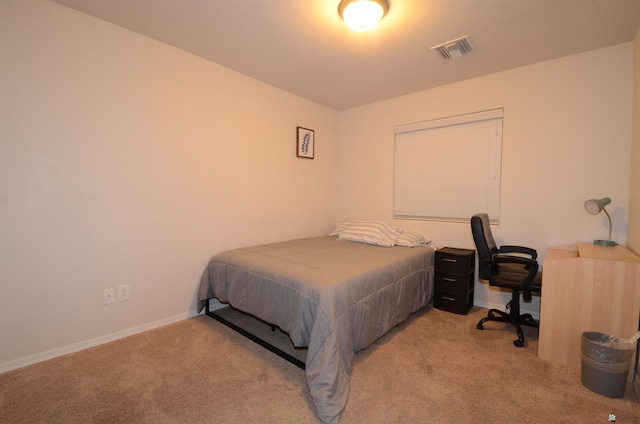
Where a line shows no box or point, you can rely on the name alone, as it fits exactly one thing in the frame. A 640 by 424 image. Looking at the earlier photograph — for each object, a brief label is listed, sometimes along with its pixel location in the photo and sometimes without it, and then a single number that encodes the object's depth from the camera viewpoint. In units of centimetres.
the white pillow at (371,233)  338
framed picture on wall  394
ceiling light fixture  194
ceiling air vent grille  250
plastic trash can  177
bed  179
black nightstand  302
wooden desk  197
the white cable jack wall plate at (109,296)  238
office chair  244
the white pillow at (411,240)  334
